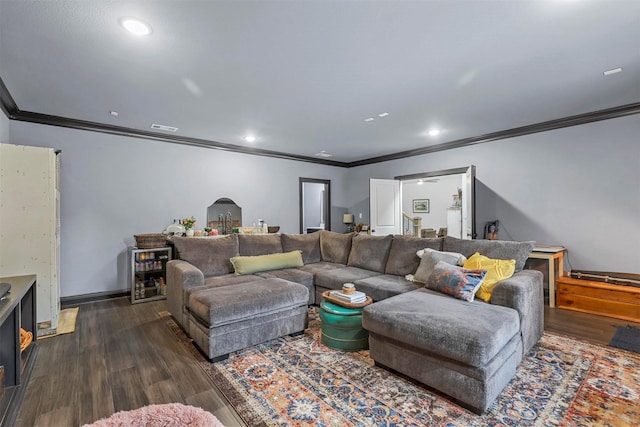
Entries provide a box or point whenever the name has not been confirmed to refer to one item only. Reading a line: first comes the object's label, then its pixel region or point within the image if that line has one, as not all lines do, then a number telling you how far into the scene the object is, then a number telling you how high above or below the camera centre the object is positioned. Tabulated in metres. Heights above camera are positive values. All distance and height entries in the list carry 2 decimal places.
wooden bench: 3.47 -1.06
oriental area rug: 1.82 -1.24
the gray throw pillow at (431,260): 3.11 -0.51
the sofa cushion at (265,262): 3.83 -0.66
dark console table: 1.85 -1.05
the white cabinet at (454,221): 8.81 -0.26
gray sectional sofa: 1.92 -0.79
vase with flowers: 4.83 -0.20
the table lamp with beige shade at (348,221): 7.35 -0.20
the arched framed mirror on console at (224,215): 5.53 -0.04
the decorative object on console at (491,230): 4.93 -0.29
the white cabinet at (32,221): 2.90 -0.08
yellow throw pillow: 2.59 -0.52
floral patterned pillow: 2.59 -0.61
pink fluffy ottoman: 1.59 -1.13
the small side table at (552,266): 3.97 -0.73
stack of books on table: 2.72 -0.78
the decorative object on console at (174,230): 4.79 -0.27
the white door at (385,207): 6.19 +0.12
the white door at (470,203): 4.73 +0.15
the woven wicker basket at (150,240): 4.34 -0.40
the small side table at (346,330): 2.68 -1.05
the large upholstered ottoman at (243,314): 2.53 -0.92
